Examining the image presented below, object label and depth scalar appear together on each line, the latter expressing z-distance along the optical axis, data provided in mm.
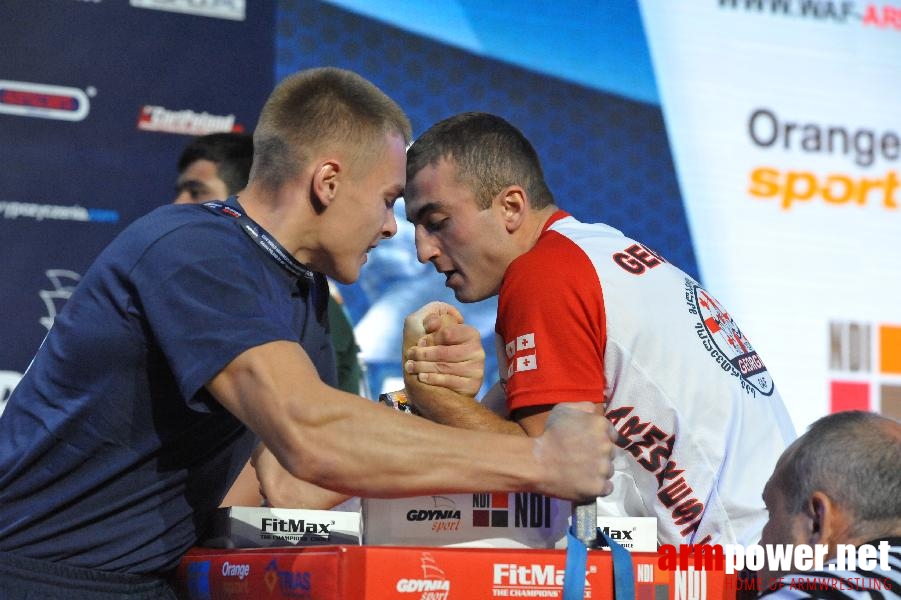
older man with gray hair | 1915
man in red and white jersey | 2150
